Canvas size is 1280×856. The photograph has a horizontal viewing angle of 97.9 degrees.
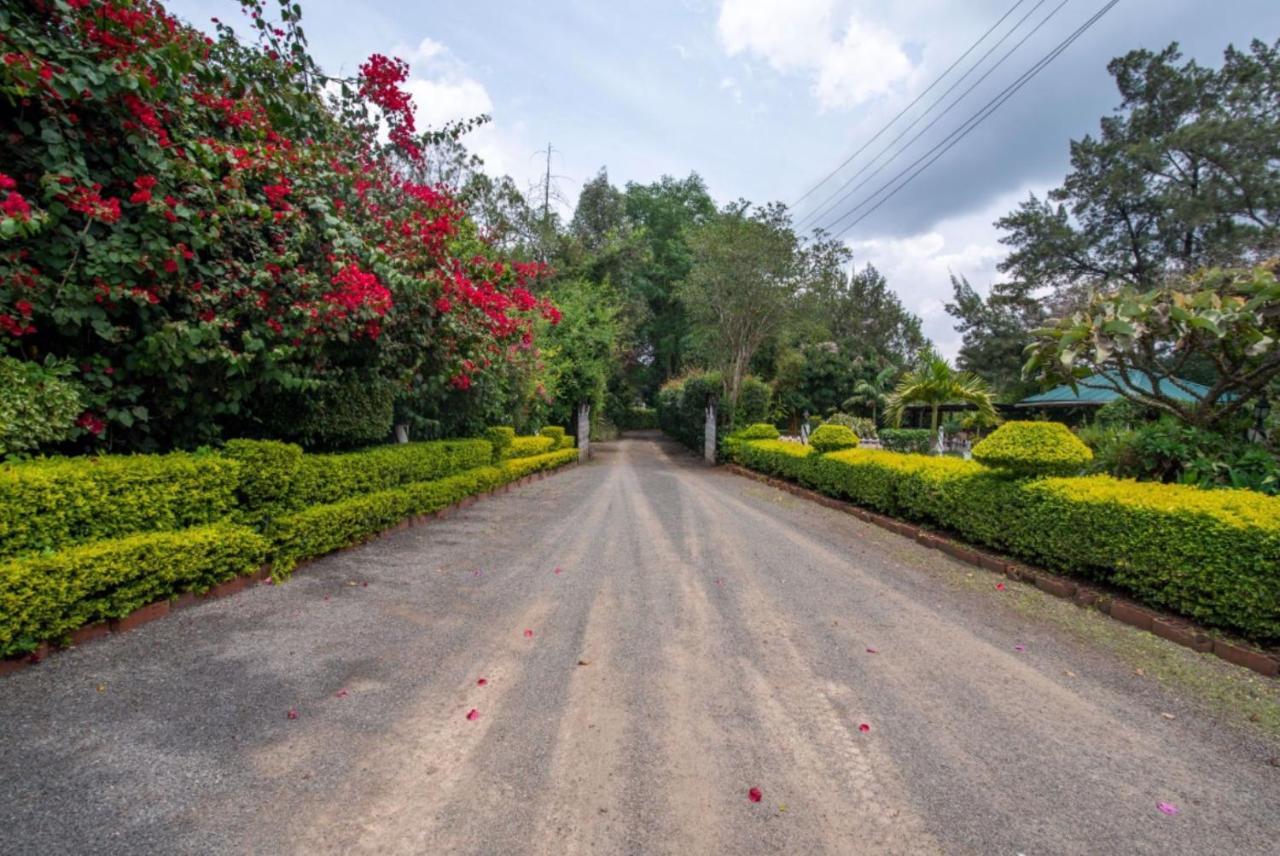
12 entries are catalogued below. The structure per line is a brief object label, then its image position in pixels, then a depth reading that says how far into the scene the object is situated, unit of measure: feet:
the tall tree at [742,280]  52.13
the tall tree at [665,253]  102.27
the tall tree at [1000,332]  68.23
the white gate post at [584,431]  59.86
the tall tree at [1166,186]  54.49
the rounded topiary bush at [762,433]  47.88
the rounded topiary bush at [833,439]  31.81
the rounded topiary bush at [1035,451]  16.26
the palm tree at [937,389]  41.75
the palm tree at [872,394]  74.59
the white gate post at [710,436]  55.77
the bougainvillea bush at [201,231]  10.26
